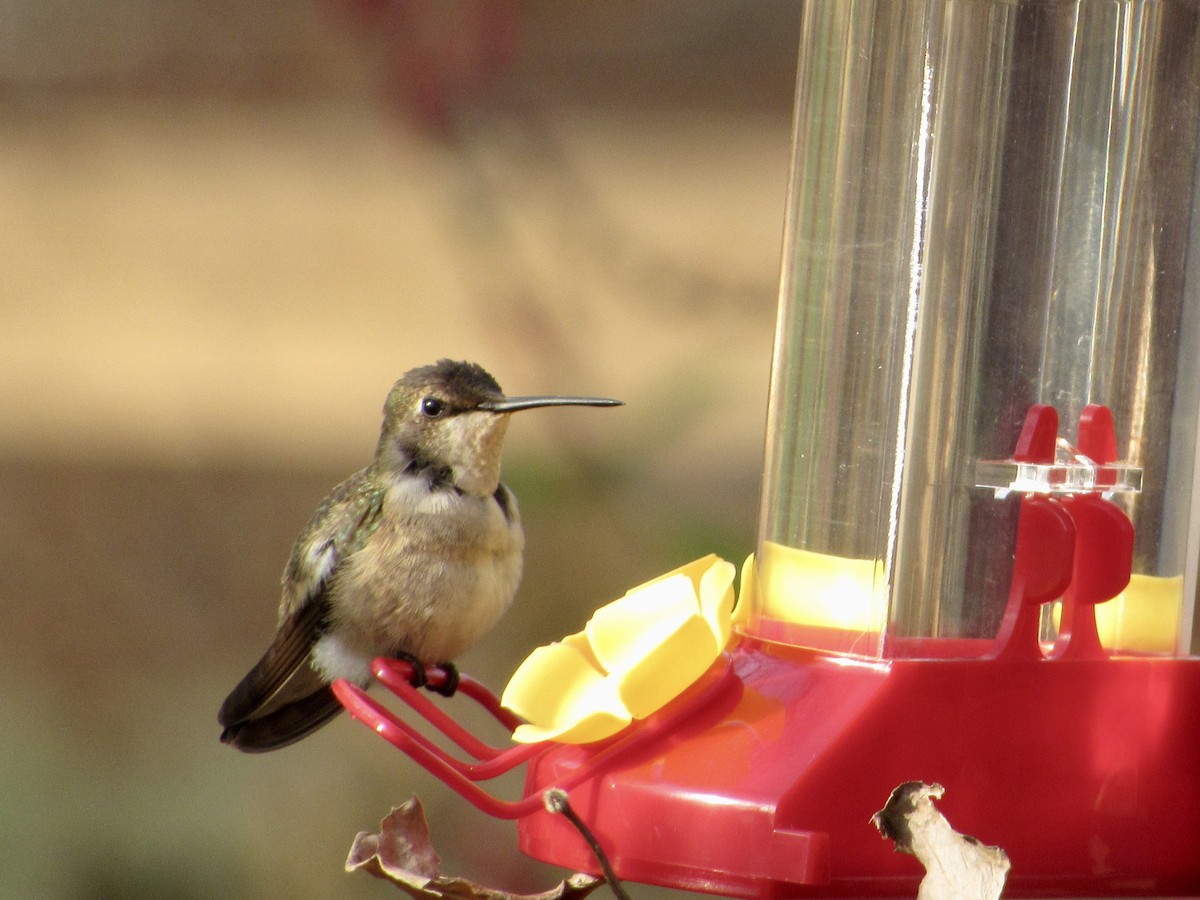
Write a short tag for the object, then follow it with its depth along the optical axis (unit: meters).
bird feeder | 4.09
